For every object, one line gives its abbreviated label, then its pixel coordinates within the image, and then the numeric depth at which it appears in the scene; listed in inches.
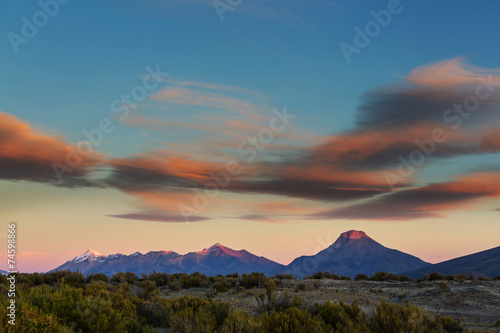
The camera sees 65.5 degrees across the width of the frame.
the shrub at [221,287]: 986.7
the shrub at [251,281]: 1052.5
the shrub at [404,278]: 1331.2
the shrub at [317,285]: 1046.1
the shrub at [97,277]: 1159.0
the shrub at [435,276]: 1335.4
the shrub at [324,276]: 1384.4
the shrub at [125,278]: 1194.4
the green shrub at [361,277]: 1402.4
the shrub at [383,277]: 1358.6
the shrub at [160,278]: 1169.4
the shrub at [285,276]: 1325.5
